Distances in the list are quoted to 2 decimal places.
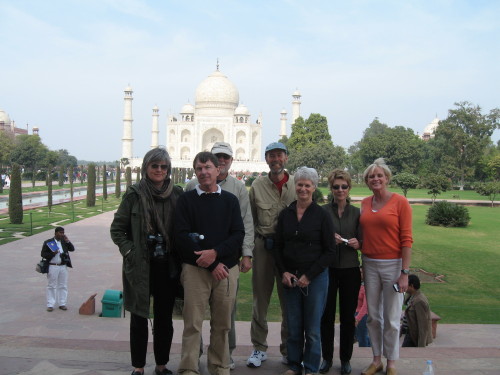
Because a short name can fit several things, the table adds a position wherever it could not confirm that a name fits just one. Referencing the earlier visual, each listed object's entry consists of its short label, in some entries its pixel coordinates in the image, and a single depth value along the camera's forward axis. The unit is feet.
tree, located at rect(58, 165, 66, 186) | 98.24
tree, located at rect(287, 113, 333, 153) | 118.21
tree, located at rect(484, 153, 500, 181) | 102.22
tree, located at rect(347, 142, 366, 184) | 123.65
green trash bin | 16.46
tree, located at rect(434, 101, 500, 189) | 110.22
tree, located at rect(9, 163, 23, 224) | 42.86
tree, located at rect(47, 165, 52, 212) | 52.59
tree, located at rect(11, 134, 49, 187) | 126.41
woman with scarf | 9.48
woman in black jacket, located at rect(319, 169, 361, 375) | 10.22
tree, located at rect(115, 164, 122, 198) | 79.82
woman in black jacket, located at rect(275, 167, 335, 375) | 9.68
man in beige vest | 10.75
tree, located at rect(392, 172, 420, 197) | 71.61
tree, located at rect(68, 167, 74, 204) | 65.31
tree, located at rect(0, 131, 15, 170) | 116.62
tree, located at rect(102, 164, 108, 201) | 74.84
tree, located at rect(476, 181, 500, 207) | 71.31
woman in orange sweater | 9.99
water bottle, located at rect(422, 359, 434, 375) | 8.98
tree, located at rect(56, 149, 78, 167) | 210.57
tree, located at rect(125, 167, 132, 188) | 79.82
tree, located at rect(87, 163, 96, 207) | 63.46
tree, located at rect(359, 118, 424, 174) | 114.62
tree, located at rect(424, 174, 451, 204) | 64.59
